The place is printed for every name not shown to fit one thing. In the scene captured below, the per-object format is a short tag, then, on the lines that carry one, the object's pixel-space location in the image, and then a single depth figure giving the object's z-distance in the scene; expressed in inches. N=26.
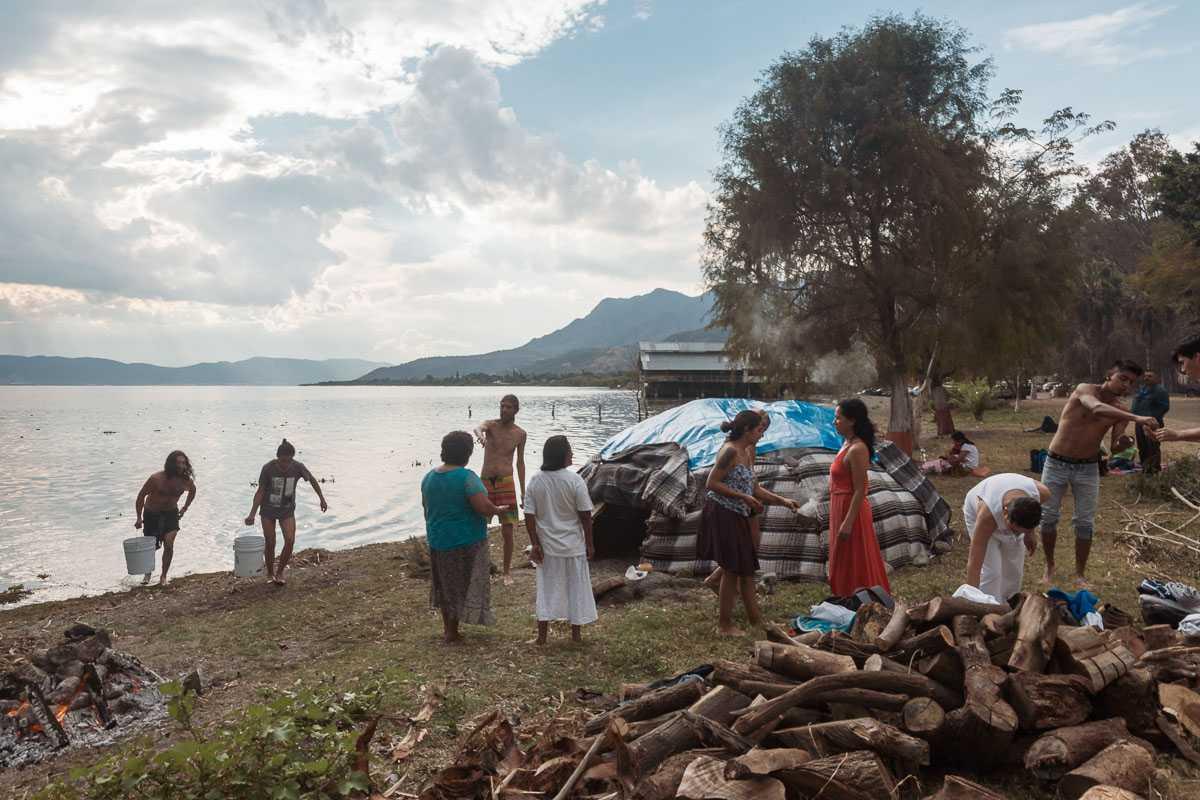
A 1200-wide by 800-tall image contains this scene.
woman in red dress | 251.9
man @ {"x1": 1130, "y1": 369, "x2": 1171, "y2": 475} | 522.9
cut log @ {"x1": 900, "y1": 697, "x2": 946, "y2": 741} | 143.5
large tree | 755.4
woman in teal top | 265.3
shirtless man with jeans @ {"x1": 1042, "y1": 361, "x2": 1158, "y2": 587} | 291.9
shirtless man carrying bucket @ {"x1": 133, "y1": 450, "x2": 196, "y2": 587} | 440.5
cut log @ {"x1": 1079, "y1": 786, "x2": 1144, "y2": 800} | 120.4
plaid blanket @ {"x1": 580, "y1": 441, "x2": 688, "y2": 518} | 387.2
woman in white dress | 261.2
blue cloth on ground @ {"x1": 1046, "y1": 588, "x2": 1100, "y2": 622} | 211.8
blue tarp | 423.5
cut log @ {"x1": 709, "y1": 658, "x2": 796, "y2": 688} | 166.2
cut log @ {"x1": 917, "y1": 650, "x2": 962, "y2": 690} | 159.2
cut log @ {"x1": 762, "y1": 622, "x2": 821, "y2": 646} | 182.2
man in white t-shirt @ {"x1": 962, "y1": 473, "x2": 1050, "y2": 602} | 216.1
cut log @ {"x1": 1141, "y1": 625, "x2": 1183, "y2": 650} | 186.2
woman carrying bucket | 403.2
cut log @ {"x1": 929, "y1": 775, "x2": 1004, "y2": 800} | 126.3
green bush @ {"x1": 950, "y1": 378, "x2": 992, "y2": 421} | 1270.9
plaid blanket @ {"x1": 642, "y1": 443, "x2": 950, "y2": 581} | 363.6
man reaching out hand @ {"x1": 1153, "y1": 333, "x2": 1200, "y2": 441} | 236.4
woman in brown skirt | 261.4
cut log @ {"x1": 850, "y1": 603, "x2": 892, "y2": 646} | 193.0
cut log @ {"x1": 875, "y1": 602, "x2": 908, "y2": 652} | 171.6
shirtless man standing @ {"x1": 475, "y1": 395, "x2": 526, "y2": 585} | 378.3
